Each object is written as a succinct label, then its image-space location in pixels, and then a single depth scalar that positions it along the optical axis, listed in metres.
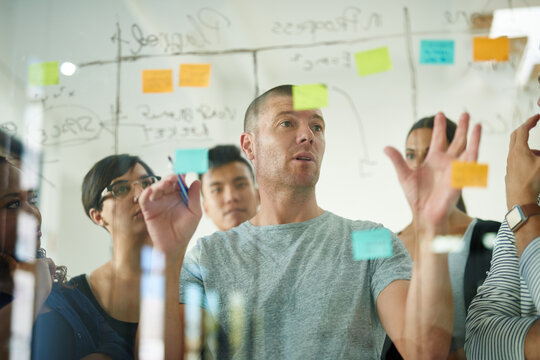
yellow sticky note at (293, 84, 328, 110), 1.27
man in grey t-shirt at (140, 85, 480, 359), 1.08
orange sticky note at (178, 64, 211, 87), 1.37
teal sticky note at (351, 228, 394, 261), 1.17
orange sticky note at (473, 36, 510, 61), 1.26
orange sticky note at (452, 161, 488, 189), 1.09
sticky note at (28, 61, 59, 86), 1.45
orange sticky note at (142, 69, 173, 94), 1.38
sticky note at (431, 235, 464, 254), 1.08
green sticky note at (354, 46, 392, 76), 1.29
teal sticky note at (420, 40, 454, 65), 1.27
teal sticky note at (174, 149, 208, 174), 1.33
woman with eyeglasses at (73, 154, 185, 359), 1.26
